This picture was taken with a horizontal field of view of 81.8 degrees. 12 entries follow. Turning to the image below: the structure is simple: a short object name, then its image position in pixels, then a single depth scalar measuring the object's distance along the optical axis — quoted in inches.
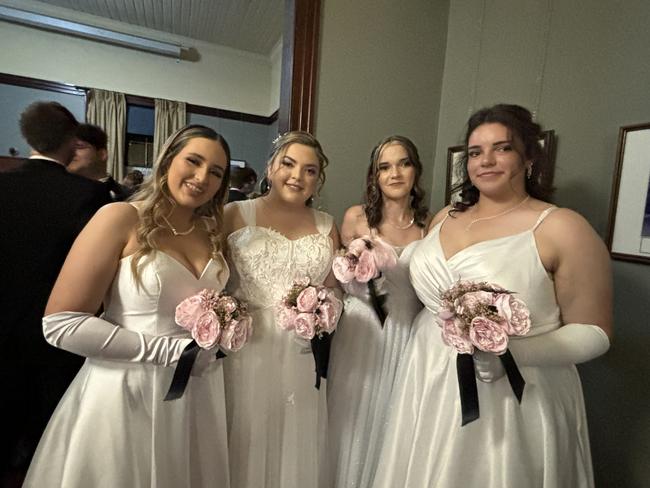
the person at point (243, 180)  123.9
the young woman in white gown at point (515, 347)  47.9
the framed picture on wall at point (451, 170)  99.5
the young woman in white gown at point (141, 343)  47.3
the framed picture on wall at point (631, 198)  61.7
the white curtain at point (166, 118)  207.8
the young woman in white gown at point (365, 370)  71.1
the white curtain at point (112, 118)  195.8
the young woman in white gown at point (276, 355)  62.2
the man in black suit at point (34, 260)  56.9
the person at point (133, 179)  147.1
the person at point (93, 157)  70.4
